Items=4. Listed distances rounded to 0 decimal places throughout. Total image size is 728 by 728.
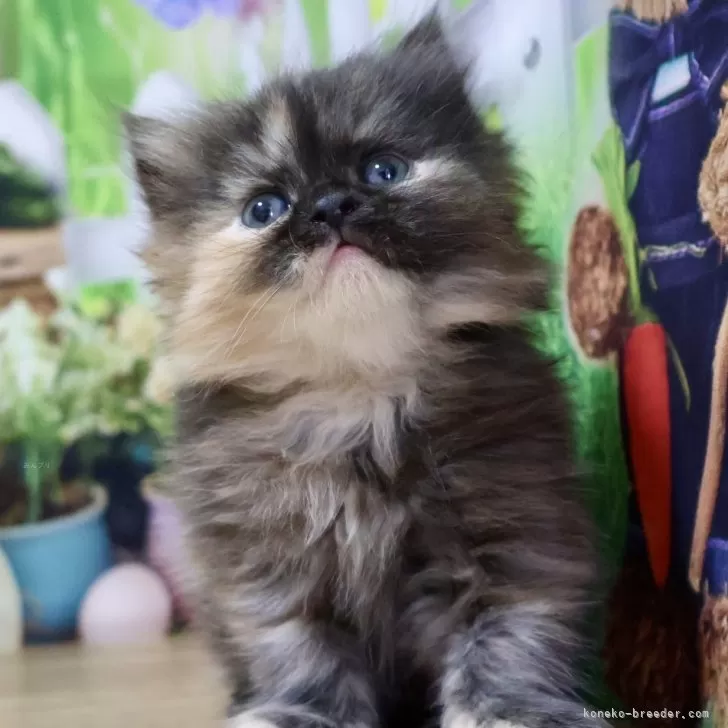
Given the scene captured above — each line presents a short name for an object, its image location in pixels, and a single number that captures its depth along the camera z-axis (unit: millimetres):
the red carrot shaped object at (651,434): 318
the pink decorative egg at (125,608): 456
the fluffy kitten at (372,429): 284
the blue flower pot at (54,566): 453
